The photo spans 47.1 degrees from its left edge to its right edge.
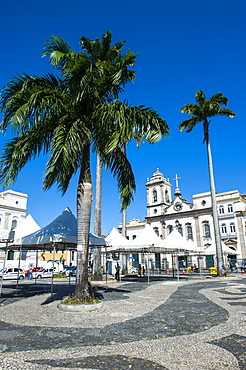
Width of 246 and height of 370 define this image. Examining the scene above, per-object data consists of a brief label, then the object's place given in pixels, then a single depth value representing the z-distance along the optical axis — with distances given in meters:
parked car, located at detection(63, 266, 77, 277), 35.67
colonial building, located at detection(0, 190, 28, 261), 42.06
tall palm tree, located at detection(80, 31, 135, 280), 10.17
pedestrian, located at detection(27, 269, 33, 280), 27.84
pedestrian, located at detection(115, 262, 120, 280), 21.66
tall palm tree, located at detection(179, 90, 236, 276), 25.12
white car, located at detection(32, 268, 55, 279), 30.56
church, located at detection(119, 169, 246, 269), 43.50
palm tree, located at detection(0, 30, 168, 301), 8.97
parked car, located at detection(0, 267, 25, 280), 28.00
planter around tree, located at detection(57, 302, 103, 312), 8.53
